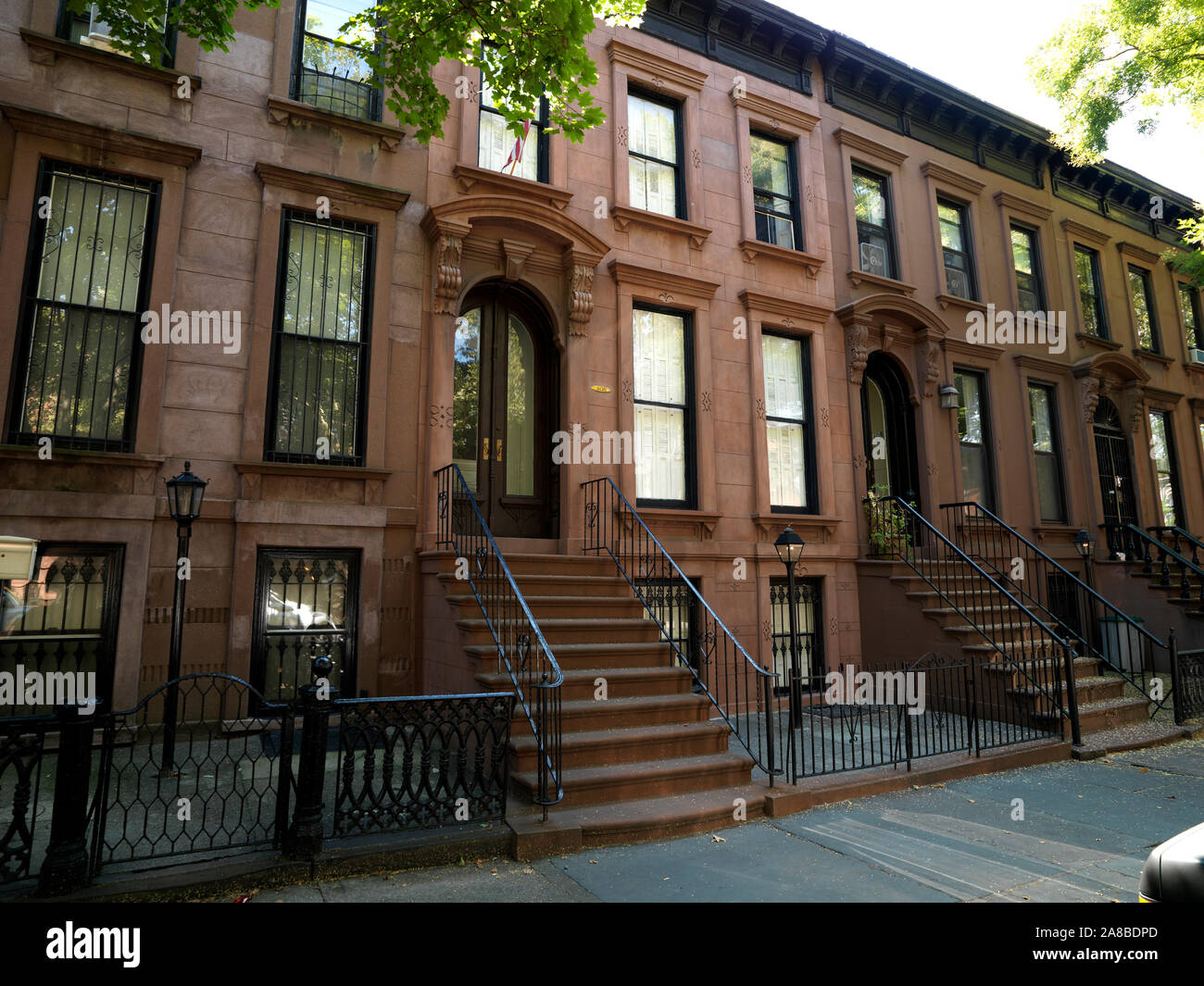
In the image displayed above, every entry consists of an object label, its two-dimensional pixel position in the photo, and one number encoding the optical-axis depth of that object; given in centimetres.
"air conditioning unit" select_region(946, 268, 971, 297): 1384
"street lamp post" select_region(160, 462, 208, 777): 637
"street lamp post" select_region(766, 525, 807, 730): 818
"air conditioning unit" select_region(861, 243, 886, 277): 1270
